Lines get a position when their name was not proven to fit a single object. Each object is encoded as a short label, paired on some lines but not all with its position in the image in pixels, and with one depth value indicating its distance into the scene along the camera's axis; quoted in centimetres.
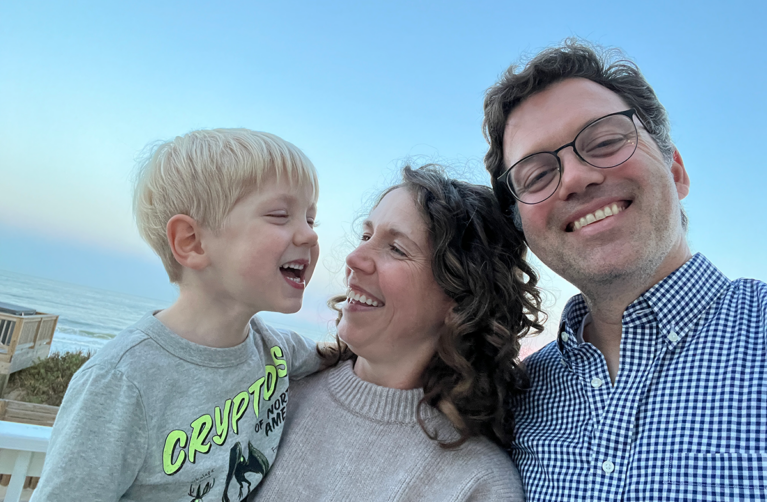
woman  49
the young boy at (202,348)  38
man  38
